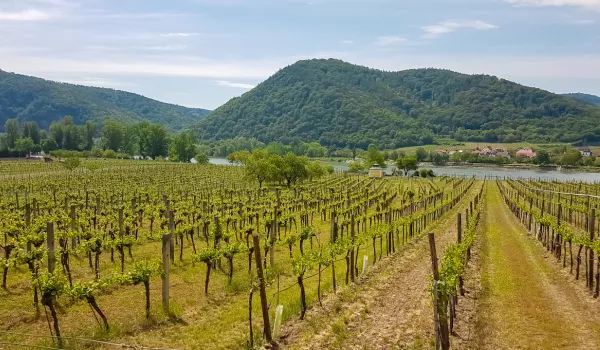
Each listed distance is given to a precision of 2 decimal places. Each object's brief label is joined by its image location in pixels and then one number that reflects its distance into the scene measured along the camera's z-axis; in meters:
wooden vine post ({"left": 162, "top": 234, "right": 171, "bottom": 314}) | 12.64
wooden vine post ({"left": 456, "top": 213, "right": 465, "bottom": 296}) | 14.23
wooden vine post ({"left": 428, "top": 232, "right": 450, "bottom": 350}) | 9.49
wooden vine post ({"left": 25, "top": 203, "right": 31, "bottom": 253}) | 19.52
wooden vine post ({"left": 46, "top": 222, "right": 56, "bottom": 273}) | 12.40
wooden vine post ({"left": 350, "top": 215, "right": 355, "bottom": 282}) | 15.65
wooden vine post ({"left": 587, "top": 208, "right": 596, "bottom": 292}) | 14.83
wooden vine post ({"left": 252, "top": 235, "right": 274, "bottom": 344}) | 10.51
